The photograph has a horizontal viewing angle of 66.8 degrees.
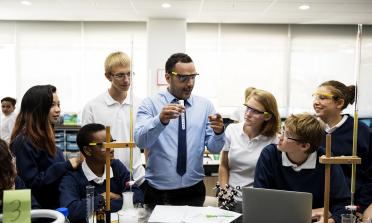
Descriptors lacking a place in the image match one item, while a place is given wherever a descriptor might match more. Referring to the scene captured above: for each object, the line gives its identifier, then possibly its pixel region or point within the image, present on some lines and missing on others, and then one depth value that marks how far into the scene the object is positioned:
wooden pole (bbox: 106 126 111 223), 1.08
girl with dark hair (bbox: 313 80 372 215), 1.74
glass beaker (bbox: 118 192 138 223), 1.17
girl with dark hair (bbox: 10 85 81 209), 1.53
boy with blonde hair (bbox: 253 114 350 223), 1.48
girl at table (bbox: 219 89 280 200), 1.83
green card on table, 0.96
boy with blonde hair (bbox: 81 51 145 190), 1.99
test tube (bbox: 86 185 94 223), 1.25
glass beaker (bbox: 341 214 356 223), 1.07
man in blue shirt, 1.73
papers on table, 1.30
